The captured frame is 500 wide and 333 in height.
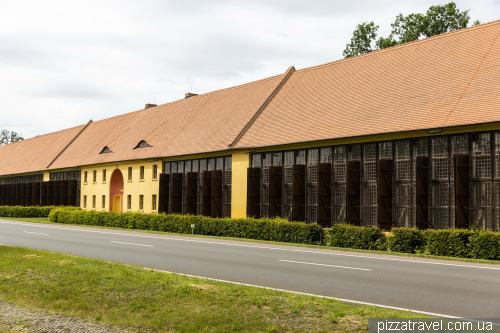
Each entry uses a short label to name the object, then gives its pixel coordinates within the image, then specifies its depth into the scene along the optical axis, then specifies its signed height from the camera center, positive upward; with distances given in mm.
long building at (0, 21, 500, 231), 22281 +2845
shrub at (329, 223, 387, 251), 19531 -1786
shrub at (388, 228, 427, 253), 18406 -1725
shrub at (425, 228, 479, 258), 17016 -1692
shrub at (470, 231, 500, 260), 16203 -1713
